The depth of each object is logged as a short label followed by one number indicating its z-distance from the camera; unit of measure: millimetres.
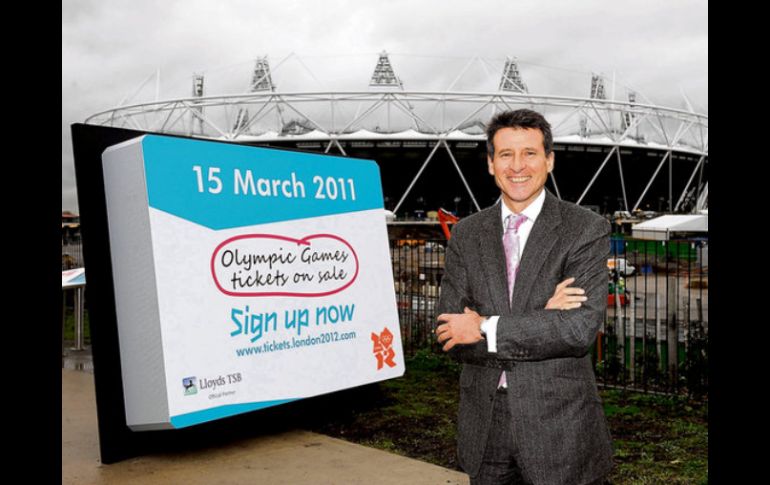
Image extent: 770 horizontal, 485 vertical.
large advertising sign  4500
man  2127
